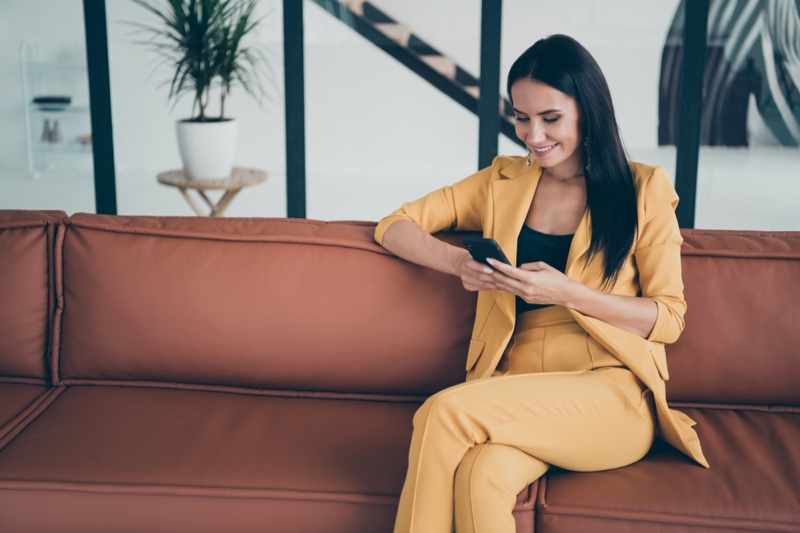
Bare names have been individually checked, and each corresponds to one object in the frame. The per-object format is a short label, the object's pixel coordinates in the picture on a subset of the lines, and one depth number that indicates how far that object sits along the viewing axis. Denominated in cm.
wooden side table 374
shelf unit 387
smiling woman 153
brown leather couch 158
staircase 373
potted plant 376
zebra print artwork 353
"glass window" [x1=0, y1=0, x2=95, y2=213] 384
